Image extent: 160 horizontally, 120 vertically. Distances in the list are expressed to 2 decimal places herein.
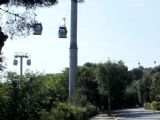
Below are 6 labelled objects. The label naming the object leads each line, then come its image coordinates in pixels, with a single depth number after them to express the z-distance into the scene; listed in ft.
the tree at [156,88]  337.11
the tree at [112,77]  258.98
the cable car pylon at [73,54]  184.65
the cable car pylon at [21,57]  212.02
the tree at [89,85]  306.35
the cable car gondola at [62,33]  125.90
